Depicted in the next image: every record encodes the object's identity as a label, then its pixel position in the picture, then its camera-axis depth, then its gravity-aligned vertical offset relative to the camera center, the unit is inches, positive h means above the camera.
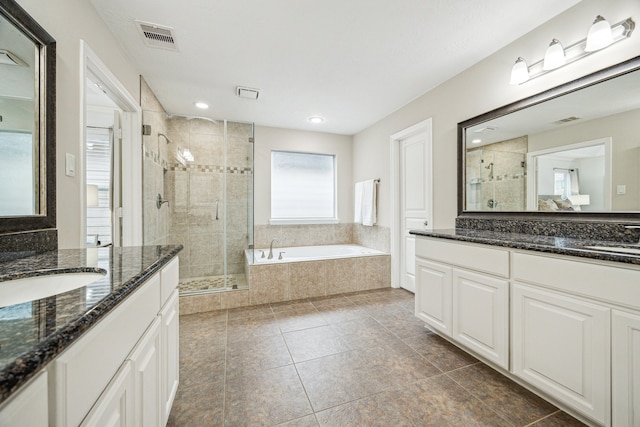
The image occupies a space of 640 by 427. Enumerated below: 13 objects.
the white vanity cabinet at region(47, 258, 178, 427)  19.1 -15.9
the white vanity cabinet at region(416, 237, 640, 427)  41.9 -21.9
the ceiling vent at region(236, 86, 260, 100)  105.2 +51.1
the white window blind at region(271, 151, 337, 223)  155.7 +16.4
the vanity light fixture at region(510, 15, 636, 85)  55.5 +39.8
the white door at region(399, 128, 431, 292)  110.7 +9.5
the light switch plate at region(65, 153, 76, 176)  53.7 +10.3
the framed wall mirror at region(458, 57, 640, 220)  55.7 +16.4
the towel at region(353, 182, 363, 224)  154.7 +5.9
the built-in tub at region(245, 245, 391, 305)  113.5 -28.9
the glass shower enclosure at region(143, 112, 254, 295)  121.2 +8.6
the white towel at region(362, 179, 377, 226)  143.7 +6.1
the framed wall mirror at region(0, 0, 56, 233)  40.0 +15.4
